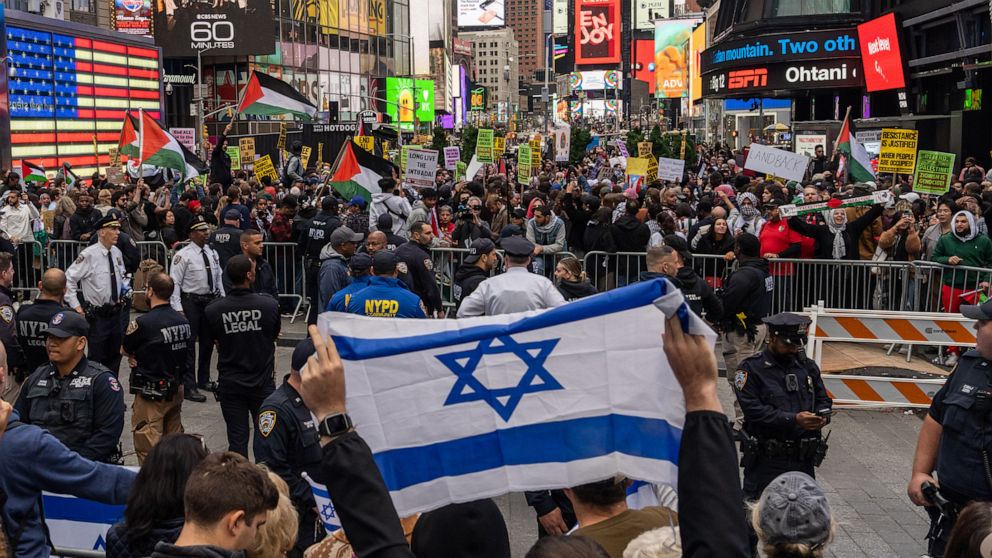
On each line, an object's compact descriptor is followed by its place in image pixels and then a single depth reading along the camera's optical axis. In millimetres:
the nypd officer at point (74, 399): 6898
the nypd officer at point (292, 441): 6273
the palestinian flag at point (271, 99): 20984
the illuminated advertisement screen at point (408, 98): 89750
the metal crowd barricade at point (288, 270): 17016
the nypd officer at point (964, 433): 5723
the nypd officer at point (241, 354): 8711
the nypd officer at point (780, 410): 7125
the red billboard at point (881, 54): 33656
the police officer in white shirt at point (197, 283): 12367
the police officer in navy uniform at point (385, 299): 9180
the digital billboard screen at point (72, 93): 34562
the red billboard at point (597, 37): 187875
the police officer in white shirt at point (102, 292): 11617
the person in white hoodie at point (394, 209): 16141
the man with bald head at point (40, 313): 9258
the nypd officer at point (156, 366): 8805
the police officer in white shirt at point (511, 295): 8141
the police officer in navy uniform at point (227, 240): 14031
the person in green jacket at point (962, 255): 13398
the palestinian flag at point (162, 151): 19484
